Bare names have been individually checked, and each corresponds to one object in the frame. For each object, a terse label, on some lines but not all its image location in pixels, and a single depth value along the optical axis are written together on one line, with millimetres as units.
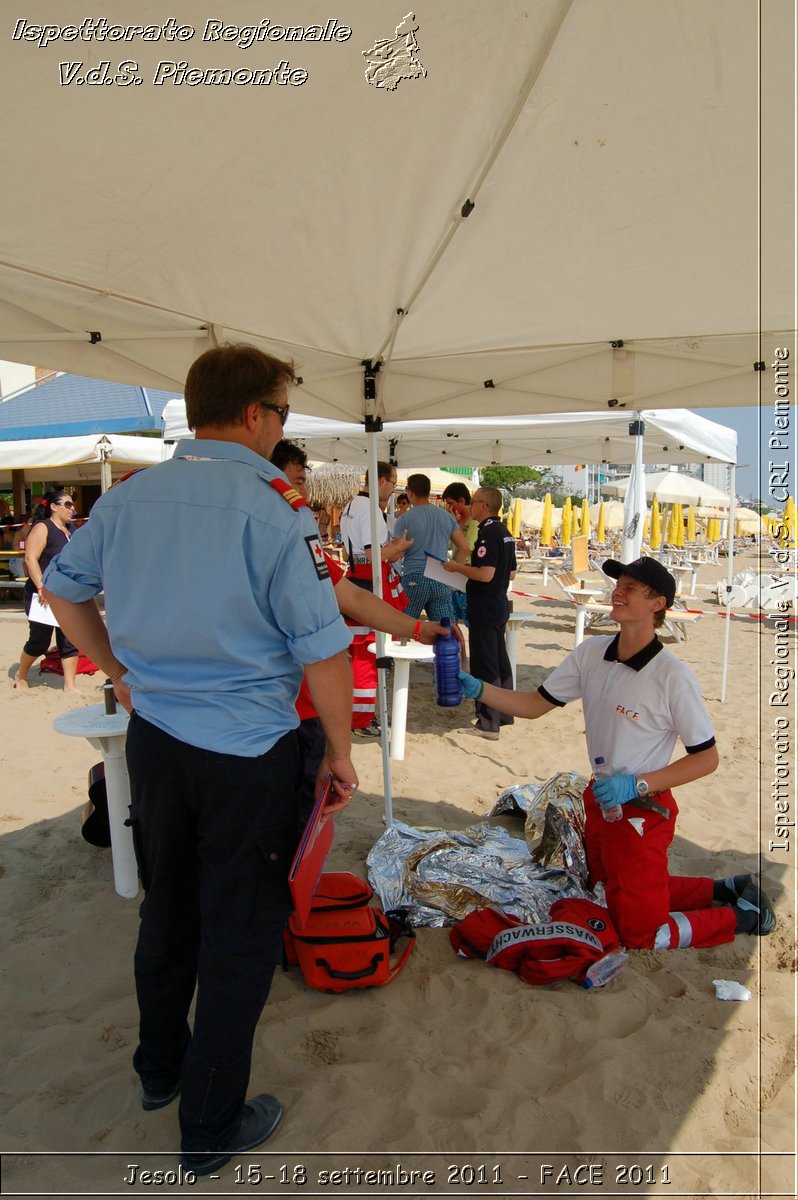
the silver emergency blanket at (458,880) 3107
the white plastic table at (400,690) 5105
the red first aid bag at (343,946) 2584
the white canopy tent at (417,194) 1716
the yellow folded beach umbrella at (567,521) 24594
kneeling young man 2820
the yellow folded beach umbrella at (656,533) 25388
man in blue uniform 1602
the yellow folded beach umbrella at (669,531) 26347
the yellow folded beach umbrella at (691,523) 28248
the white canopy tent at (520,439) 7641
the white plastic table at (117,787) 3102
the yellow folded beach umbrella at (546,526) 23656
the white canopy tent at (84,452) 11359
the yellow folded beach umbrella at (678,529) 25422
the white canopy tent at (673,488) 18641
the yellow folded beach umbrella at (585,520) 24956
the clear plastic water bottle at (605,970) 2605
